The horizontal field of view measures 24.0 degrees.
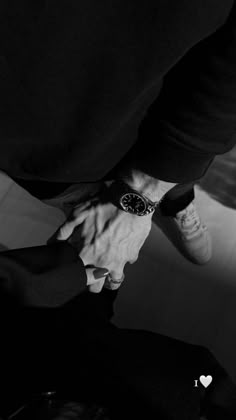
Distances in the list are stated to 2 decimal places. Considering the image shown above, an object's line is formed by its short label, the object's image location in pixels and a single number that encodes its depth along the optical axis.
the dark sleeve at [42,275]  0.65
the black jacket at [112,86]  0.47
